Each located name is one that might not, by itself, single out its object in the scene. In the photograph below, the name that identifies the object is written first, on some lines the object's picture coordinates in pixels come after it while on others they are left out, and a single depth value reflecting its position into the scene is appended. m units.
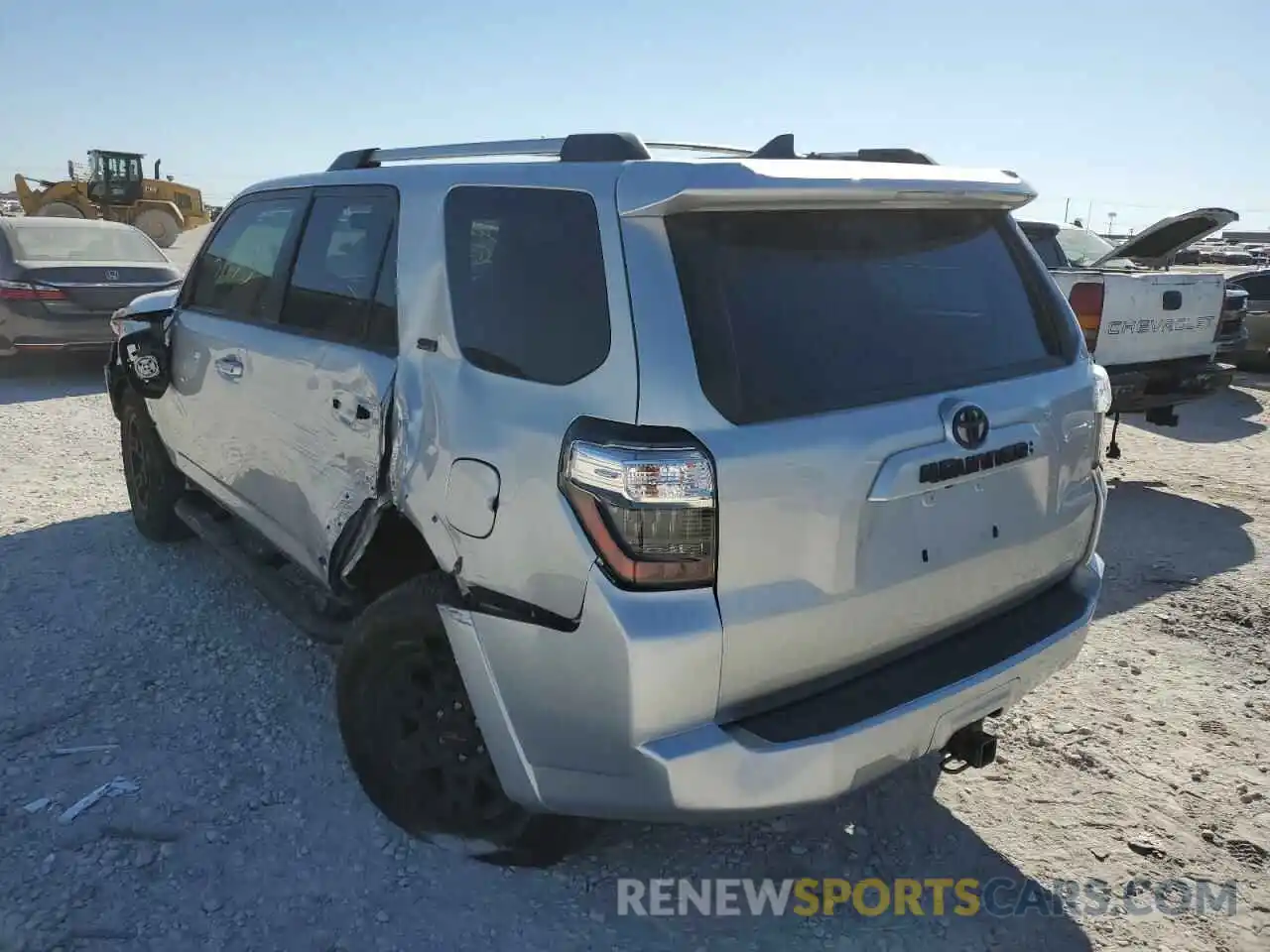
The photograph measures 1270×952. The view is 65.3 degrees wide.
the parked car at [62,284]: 9.22
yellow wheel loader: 25.66
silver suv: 2.10
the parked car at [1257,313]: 11.96
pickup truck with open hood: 6.12
